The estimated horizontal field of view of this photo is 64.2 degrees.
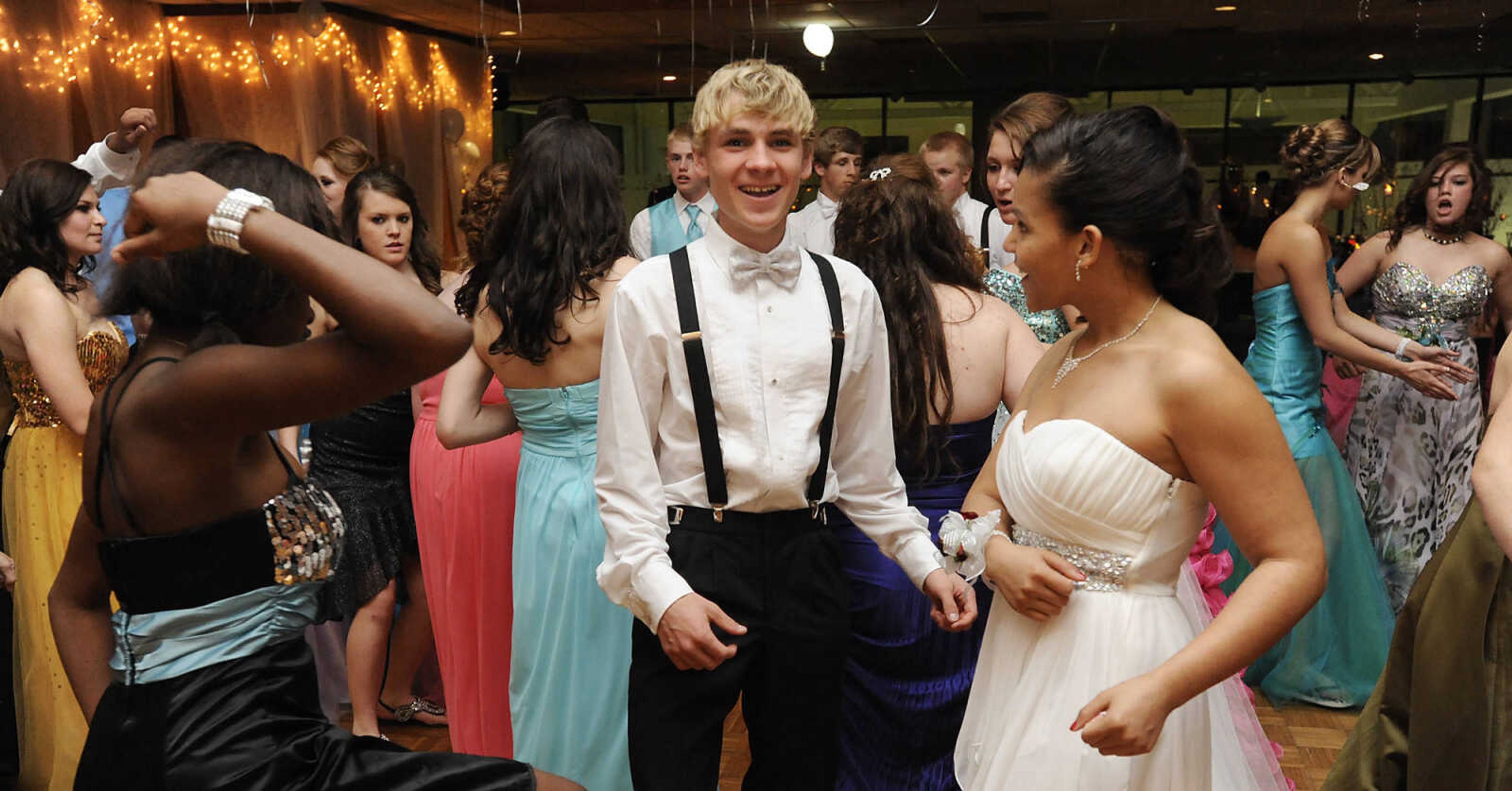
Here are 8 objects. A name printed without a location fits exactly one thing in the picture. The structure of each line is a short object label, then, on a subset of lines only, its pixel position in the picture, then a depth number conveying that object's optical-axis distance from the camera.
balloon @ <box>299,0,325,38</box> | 6.43
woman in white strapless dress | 1.43
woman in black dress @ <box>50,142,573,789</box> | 1.31
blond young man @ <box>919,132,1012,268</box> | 4.08
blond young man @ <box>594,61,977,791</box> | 1.89
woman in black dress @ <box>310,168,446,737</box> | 3.57
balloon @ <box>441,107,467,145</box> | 7.85
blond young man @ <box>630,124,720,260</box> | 5.21
